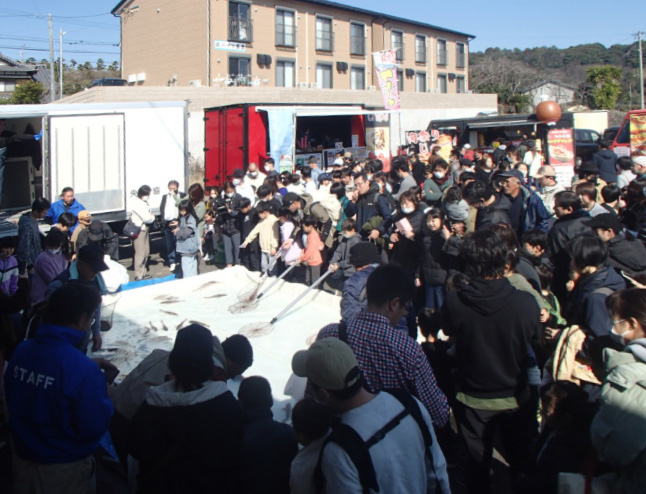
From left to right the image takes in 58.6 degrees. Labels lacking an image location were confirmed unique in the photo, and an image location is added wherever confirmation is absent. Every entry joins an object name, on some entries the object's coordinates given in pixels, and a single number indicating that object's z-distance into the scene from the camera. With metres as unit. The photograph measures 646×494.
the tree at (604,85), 39.12
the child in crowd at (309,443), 2.18
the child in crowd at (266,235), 8.27
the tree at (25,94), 26.80
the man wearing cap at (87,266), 4.70
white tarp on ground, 5.10
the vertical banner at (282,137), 14.50
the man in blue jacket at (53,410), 2.70
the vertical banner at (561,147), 12.34
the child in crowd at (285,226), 8.05
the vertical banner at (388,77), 19.52
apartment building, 30.25
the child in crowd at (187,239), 8.47
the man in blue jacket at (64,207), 9.38
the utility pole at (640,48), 43.29
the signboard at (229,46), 29.89
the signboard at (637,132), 12.92
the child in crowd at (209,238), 10.23
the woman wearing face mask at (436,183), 8.02
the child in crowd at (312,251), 7.61
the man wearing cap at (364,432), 2.07
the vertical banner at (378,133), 18.61
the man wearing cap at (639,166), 8.39
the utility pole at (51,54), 32.99
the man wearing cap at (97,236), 8.07
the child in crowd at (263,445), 2.67
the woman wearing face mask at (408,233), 6.54
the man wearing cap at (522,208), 6.43
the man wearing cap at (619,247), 4.64
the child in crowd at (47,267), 5.93
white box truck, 10.26
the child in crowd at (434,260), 6.09
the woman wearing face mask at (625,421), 2.31
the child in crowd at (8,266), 5.60
